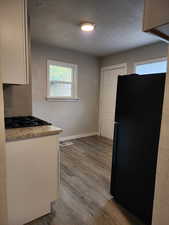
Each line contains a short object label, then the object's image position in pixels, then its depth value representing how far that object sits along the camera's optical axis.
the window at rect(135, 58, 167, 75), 3.27
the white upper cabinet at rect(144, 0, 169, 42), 0.76
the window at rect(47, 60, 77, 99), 3.85
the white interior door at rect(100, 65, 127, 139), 4.34
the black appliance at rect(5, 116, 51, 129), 1.65
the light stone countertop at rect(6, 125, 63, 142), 1.33
